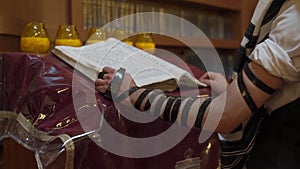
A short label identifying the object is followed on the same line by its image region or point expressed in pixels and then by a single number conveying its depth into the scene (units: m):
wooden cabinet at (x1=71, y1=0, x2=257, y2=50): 3.92
